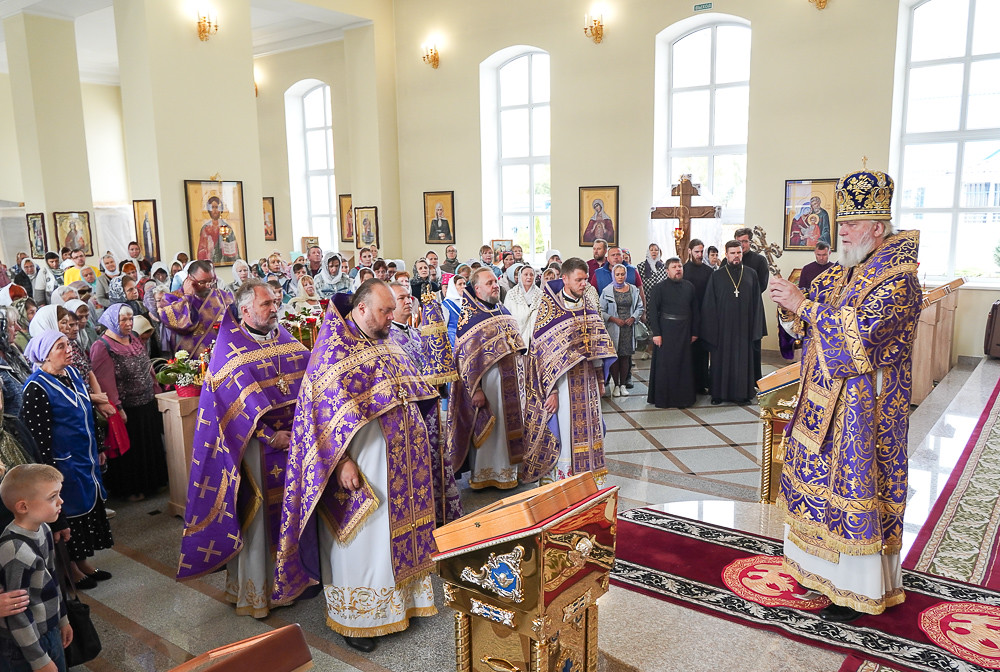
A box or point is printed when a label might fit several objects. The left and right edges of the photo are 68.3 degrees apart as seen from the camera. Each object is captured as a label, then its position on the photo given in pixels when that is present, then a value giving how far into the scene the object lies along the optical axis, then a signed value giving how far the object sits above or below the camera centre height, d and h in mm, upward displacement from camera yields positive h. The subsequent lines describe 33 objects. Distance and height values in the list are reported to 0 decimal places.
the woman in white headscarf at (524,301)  7777 -921
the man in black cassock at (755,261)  8508 -613
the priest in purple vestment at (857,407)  3326 -908
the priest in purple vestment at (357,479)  3385 -1206
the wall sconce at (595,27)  12305 +3093
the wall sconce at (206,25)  11047 +2907
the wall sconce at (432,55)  14203 +3076
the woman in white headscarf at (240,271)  9664 -681
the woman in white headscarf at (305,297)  7320 -844
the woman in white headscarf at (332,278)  10578 -859
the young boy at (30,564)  2588 -1204
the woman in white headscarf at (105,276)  9219 -743
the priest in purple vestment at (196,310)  6285 -771
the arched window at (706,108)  12016 +1721
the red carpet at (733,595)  3375 -2009
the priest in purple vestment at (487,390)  5449 -1302
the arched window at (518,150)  14094 +1265
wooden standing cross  10570 +1
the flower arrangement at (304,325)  5555 -818
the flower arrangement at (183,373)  5207 -1073
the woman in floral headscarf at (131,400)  5311 -1316
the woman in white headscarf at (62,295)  6076 -605
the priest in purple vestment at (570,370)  5246 -1109
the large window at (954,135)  10266 +1029
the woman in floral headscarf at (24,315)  5723 -779
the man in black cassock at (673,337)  8211 -1369
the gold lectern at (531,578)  2262 -1166
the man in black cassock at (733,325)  8195 -1256
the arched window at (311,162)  17531 +1363
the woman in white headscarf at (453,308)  7293 -909
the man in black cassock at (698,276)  8570 -735
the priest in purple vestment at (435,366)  4281 -1065
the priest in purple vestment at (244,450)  3641 -1144
